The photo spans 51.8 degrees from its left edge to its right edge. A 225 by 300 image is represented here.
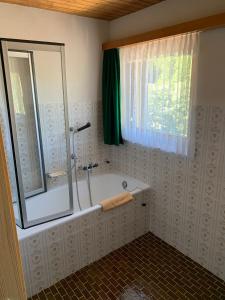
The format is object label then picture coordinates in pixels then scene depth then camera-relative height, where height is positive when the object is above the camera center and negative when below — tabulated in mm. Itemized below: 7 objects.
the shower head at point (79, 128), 2838 -408
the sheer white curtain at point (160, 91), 2090 +11
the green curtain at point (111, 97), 2737 -47
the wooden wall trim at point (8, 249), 571 -403
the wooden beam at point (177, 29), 1794 +534
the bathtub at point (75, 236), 1989 -1353
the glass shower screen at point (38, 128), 1899 -328
